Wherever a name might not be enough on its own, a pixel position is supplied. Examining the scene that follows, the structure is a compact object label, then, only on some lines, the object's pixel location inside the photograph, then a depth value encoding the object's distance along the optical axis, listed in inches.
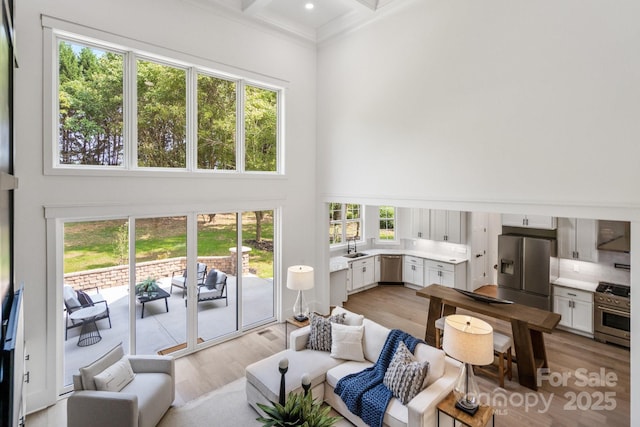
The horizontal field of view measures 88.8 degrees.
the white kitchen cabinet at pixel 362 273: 334.3
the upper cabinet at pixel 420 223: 349.4
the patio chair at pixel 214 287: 223.1
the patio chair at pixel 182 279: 208.4
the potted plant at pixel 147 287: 195.9
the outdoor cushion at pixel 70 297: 171.5
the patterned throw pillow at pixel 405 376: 139.1
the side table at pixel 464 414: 123.5
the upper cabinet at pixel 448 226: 326.3
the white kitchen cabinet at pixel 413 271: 345.4
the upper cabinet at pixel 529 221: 261.4
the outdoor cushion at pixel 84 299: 176.6
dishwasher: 361.1
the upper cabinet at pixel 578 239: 244.2
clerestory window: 171.6
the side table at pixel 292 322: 214.7
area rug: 152.2
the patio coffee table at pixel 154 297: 197.6
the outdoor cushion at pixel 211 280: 224.0
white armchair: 129.6
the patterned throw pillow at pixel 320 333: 181.3
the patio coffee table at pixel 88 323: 176.6
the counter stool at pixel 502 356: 179.3
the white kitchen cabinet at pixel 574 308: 237.9
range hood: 227.5
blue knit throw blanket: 139.6
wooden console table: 179.2
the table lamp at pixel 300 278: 207.6
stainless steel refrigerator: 259.1
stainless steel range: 221.5
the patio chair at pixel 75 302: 172.1
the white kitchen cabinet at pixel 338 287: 291.0
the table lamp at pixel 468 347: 127.2
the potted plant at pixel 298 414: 110.5
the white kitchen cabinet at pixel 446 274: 319.9
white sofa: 133.1
